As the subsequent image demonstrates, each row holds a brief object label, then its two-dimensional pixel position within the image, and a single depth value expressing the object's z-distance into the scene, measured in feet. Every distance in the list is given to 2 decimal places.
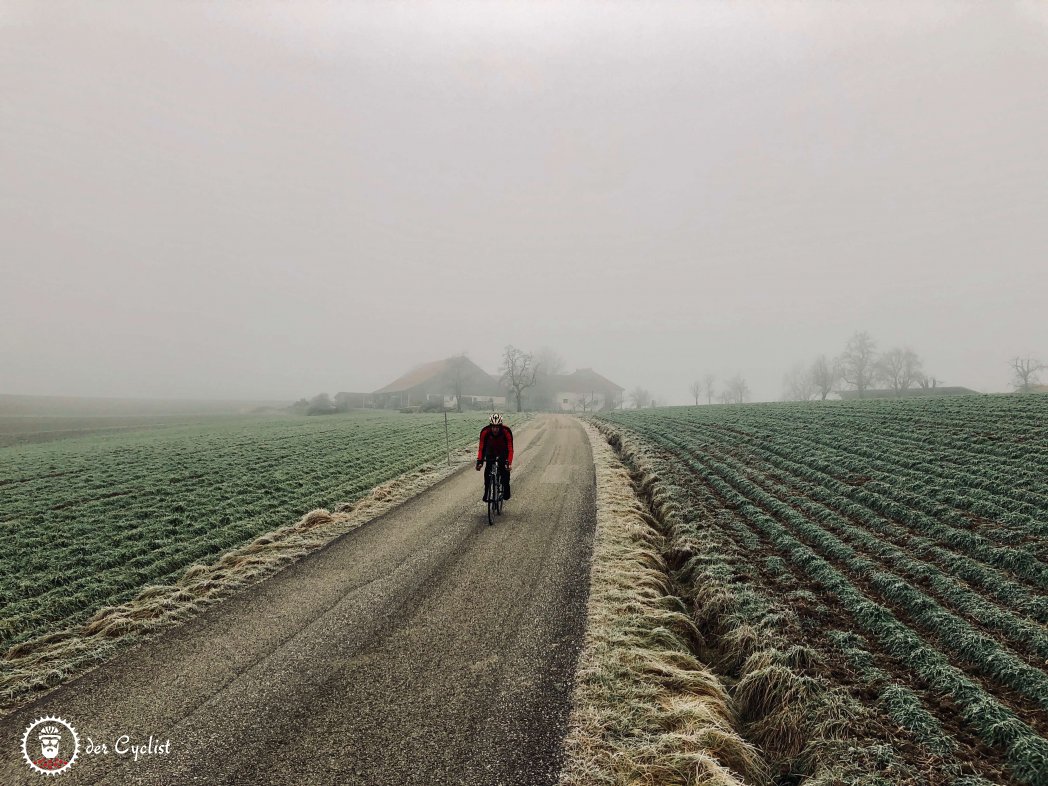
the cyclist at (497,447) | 40.24
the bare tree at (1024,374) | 287.48
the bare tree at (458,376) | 321.28
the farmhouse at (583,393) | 374.22
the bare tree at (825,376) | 331.55
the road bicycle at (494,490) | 39.73
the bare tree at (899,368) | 317.59
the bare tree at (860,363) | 314.14
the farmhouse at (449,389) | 335.96
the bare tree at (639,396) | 475.48
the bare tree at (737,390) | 437.58
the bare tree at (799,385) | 381.40
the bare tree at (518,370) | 301.02
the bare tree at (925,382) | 310.24
